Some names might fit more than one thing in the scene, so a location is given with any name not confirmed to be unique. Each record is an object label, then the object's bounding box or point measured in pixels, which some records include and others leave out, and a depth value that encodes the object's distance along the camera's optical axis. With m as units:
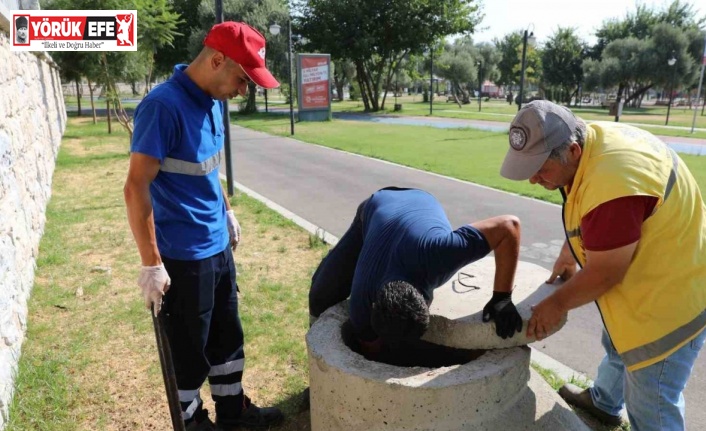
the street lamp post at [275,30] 17.90
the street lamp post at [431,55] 28.60
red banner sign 23.06
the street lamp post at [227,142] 7.25
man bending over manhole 2.03
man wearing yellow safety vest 1.85
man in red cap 2.24
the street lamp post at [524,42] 16.20
